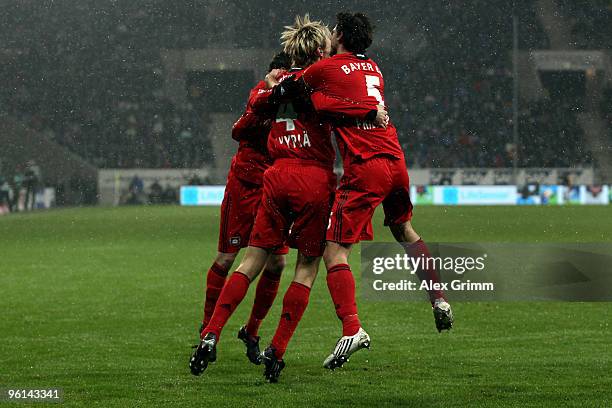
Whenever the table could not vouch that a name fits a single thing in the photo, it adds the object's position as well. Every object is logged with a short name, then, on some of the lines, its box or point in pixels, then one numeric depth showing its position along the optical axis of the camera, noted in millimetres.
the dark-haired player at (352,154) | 11437
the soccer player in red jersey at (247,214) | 12812
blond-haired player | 11594
